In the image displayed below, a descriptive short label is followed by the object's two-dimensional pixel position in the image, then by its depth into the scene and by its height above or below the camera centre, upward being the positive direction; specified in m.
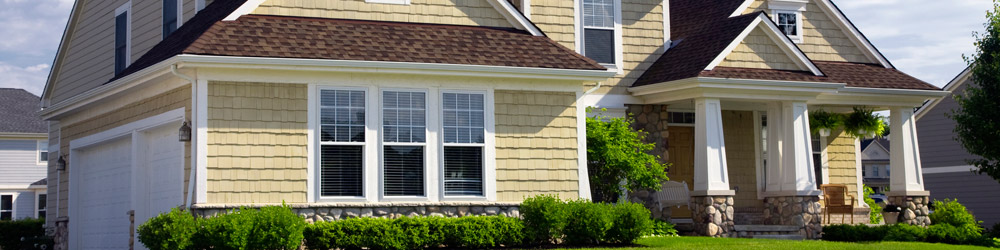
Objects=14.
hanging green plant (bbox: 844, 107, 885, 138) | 21.73 +1.66
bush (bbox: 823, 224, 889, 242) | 18.67 -0.44
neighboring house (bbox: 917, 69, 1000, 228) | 30.98 +1.15
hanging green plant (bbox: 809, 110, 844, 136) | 21.59 +1.68
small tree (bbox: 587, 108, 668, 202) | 18.22 +0.82
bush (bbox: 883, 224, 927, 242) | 18.84 -0.46
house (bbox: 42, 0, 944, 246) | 14.57 +1.62
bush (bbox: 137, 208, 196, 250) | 13.44 -0.17
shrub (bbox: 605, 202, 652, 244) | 15.43 -0.18
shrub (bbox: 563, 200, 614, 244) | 15.17 -0.16
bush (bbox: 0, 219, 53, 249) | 24.40 -0.26
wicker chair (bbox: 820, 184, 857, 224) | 20.55 +0.14
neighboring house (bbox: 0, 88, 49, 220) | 38.59 +1.94
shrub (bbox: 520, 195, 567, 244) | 15.06 -0.09
